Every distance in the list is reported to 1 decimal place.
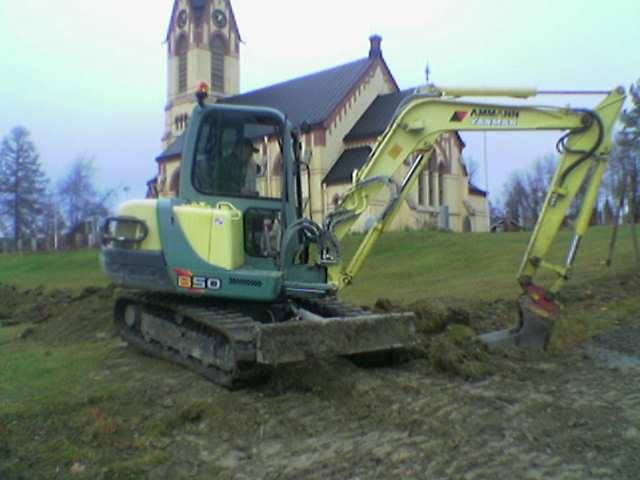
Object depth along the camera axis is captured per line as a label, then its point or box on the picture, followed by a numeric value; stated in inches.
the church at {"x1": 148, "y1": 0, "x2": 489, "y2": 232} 1498.5
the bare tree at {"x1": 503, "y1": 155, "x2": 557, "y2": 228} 2974.7
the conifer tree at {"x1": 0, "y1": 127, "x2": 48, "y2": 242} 2340.1
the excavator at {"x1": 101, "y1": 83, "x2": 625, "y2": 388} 287.0
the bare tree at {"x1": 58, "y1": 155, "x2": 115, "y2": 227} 2481.5
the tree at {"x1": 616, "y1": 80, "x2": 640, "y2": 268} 1106.7
